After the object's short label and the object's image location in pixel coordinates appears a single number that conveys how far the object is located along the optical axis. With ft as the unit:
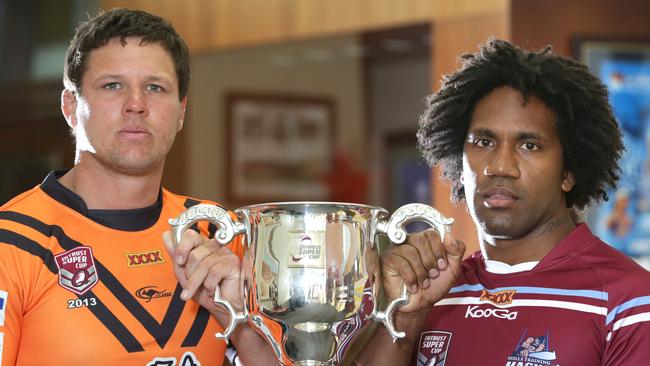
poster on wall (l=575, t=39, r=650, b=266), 12.07
